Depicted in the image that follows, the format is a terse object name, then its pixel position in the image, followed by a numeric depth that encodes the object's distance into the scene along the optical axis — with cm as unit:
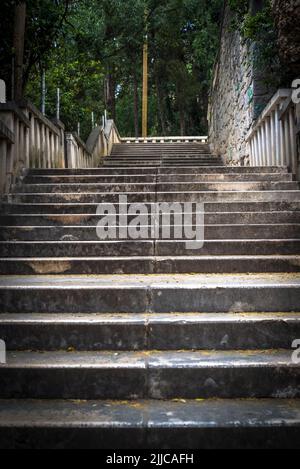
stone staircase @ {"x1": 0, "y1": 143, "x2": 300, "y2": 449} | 228
